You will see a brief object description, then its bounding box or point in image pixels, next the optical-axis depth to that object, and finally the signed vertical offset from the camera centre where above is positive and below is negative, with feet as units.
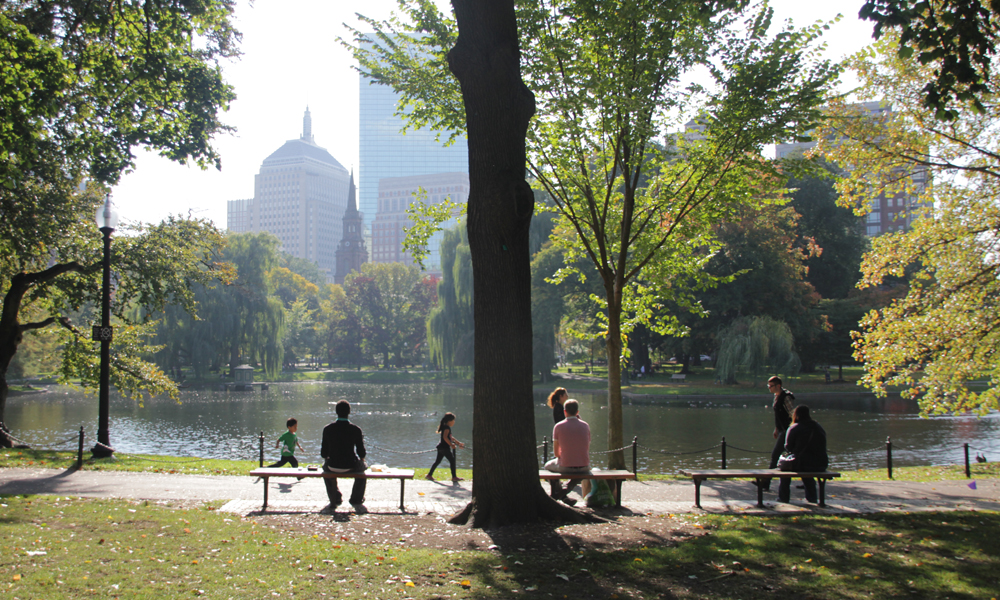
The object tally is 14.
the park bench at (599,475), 25.68 -5.36
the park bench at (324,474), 26.53 -5.45
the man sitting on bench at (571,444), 26.48 -4.20
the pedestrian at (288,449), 38.60 -6.37
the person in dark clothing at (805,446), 28.63 -4.71
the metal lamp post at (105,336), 43.96 +0.52
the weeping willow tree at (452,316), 144.97 +6.09
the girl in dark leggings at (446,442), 39.27 -6.07
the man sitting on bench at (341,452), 27.27 -4.66
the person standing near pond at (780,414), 32.48 -3.67
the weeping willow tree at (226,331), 136.87 +2.71
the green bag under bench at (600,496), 27.50 -6.60
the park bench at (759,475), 27.40 -5.76
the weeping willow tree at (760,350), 113.70 -1.57
